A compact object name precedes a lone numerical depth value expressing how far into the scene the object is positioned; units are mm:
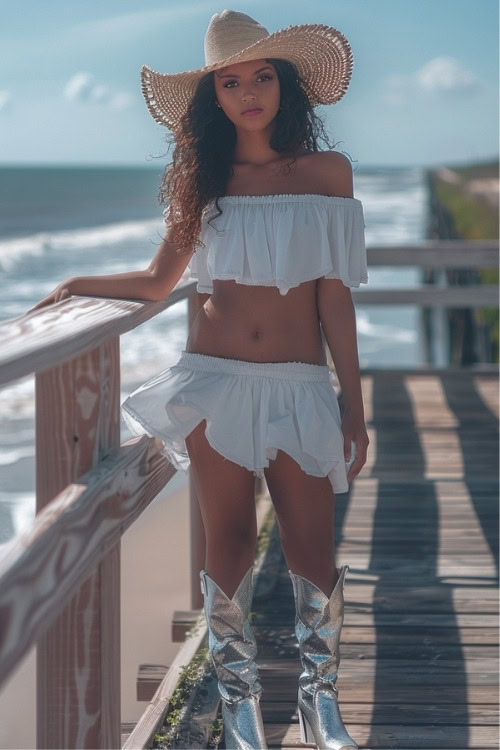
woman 3801
